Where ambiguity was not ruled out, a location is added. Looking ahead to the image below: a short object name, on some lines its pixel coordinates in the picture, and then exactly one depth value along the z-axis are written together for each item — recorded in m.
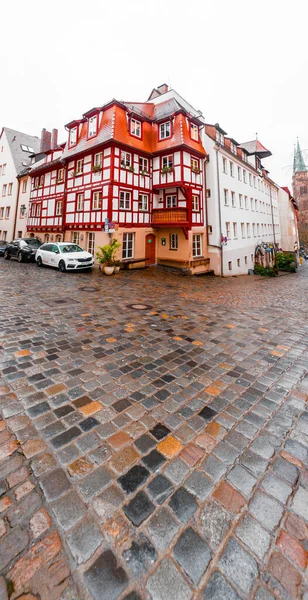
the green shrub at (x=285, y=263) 32.90
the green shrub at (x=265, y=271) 26.91
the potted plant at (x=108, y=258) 15.07
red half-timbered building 17.69
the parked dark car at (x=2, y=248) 23.45
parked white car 14.74
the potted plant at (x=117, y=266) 15.72
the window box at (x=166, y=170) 18.68
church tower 75.31
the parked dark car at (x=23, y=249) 18.94
